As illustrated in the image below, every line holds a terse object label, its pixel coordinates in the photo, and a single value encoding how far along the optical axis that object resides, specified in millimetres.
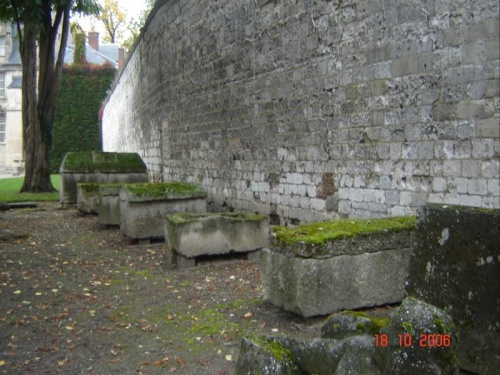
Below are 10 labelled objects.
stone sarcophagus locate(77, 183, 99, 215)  11820
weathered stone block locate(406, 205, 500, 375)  2498
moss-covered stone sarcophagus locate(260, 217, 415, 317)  4332
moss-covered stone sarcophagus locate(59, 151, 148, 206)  13062
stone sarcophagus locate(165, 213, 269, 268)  6848
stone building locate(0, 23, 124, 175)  39156
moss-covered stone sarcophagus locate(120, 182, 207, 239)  8414
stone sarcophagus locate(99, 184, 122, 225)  10062
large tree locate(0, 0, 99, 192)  17891
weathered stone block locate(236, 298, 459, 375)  2061
